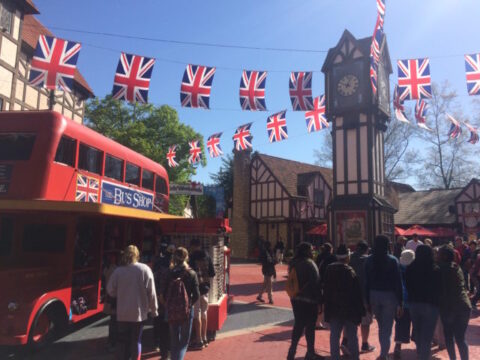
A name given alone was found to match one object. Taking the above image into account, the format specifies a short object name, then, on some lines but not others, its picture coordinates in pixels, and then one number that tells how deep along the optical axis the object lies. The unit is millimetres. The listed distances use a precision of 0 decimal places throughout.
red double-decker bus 6118
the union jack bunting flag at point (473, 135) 15891
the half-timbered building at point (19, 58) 15949
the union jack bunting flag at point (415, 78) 12227
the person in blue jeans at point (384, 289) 5398
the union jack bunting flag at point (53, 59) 9891
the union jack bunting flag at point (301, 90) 12602
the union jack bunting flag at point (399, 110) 14453
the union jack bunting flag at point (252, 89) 12000
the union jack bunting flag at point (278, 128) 15383
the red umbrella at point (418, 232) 23172
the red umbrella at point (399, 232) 23569
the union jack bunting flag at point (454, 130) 15808
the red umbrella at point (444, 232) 24750
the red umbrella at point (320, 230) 25344
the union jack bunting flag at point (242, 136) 16719
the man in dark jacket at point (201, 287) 6223
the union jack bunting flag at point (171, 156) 20762
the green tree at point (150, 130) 24953
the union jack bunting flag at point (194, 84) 11344
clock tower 18359
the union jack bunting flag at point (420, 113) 15133
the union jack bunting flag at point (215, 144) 17406
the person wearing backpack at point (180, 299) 5078
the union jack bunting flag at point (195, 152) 19022
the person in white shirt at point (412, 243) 10703
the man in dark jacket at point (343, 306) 5004
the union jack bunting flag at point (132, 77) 10453
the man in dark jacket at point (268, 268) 10735
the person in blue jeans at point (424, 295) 5078
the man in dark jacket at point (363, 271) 6336
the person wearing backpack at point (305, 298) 5414
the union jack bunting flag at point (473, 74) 11188
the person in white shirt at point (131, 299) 4859
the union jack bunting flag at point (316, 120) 15648
